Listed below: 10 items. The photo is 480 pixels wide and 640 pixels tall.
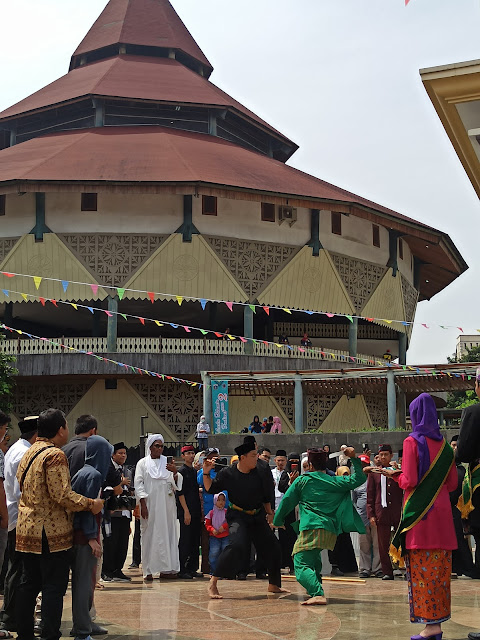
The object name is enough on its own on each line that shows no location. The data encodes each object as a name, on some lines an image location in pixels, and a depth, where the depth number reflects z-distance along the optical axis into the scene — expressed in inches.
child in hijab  414.9
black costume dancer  354.3
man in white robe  435.2
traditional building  1096.8
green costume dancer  336.5
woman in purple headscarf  260.4
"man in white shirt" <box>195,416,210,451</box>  842.2
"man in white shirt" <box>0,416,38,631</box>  277.7
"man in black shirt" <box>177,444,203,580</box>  454.0
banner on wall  896.9
